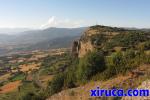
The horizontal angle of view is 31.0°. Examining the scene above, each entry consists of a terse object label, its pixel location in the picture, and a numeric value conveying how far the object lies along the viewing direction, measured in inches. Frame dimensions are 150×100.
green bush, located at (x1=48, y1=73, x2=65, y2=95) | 2001.5
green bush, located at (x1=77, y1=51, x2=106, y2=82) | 1750.4
